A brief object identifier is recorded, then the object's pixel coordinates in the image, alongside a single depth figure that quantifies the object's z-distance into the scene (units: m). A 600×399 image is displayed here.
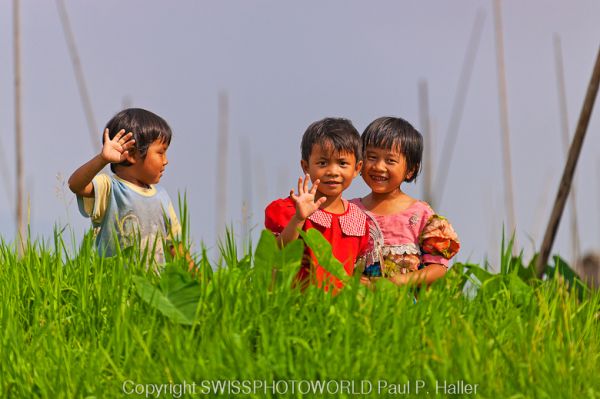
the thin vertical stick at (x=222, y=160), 14.66
